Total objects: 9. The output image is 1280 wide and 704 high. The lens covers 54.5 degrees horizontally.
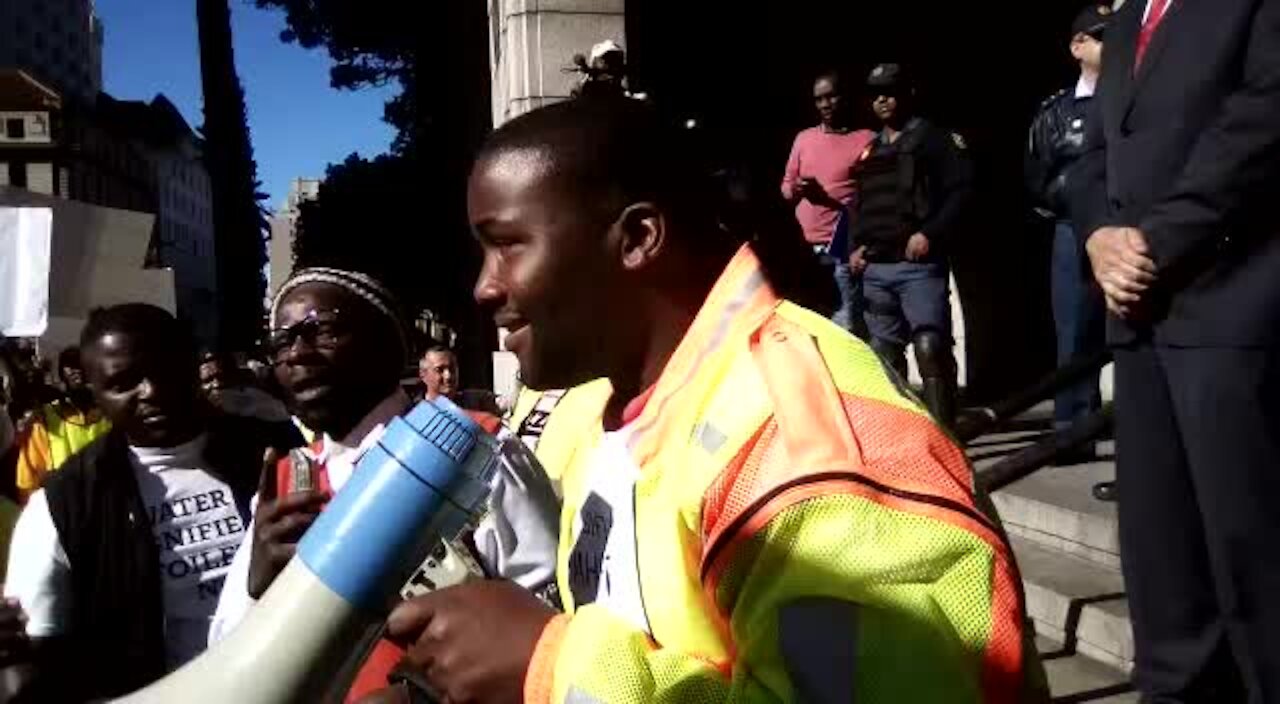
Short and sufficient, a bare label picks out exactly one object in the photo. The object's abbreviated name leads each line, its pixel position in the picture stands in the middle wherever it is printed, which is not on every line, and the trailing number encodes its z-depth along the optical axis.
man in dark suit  2.47
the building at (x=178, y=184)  99.06
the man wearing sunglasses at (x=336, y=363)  2.67
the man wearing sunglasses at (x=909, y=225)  5.69
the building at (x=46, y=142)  72.88
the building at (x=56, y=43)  93.81
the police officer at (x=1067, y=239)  5.34
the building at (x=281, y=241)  58.22
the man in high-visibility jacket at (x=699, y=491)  1.02
